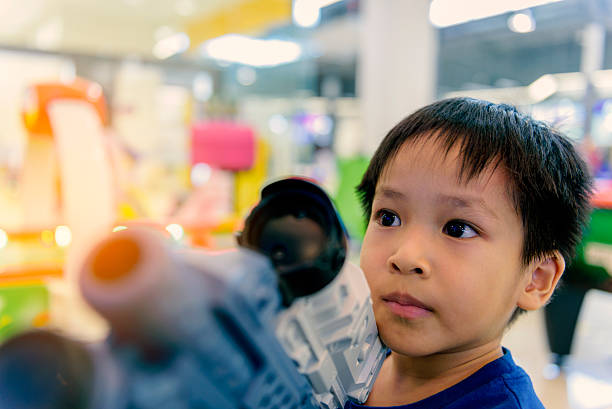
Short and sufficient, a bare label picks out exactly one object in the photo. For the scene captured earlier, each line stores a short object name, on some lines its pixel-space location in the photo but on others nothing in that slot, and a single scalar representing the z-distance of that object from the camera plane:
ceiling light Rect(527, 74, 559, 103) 3.93
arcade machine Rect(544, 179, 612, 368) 1.48
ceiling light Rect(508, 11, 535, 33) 3.12
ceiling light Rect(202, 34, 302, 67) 4.36
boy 0.42
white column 2.38
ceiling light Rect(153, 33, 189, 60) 4.16
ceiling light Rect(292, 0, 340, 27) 3.75
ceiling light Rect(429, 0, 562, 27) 2.82
